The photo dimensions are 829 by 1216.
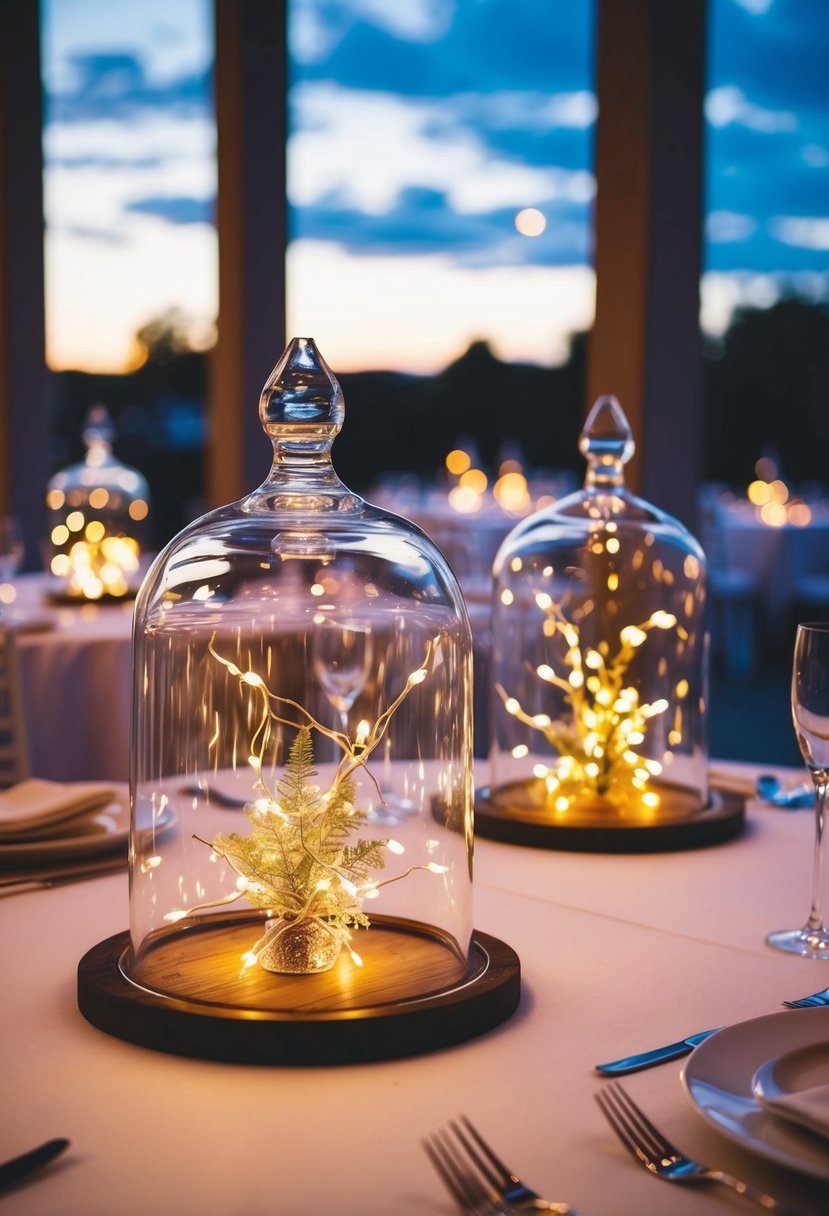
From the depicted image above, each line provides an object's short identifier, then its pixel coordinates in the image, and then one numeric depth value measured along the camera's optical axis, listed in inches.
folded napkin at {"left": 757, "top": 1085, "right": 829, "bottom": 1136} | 37.0
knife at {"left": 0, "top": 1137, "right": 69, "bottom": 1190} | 36.3
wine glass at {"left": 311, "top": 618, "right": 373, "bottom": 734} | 82.7
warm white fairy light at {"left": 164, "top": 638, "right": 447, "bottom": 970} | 51.8
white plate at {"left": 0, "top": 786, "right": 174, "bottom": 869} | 67.4
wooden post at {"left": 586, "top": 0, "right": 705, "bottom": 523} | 190.4
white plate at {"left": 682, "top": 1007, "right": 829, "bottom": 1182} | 37.2
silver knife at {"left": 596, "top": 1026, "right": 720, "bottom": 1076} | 44.0
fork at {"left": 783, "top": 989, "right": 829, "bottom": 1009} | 50.3
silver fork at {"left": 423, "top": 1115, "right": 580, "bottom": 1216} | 34.8
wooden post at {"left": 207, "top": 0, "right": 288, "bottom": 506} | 268.7
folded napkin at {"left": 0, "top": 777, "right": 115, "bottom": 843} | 69.1
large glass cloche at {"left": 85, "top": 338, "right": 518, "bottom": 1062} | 48.7
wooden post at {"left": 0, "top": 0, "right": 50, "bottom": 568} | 324.8
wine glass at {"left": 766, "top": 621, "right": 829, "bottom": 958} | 56.3
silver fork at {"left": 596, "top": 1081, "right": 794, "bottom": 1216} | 35.8
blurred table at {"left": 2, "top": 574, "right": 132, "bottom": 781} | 155.7
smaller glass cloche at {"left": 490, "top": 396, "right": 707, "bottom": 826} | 80.7
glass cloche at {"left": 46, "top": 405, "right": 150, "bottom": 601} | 215.8
